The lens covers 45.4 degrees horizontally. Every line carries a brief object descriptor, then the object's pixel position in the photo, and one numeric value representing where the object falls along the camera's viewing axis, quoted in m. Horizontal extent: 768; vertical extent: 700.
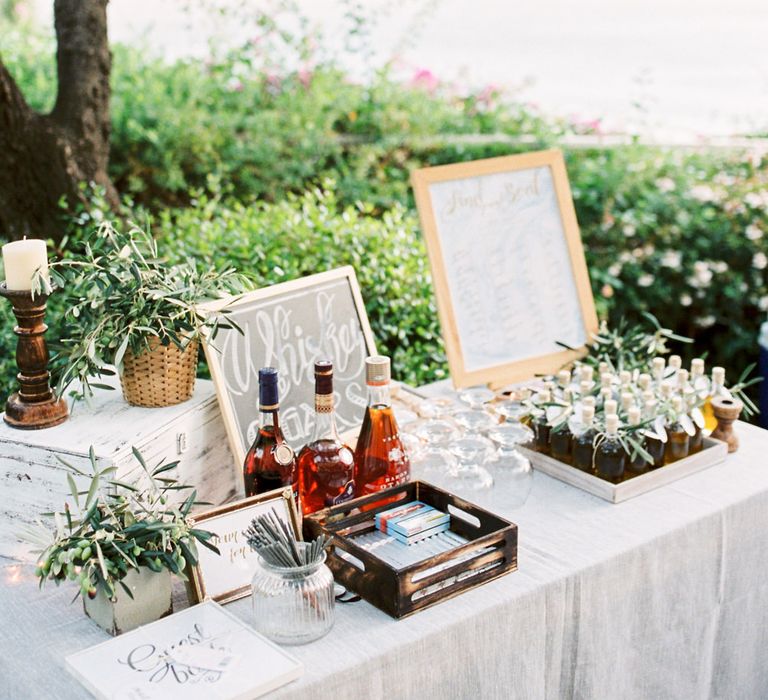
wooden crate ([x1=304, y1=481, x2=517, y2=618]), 1.25
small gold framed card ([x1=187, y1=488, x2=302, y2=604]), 1.29
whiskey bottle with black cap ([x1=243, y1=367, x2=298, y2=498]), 1.41
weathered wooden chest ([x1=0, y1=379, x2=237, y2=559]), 1.38
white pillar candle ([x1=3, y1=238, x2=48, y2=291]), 1.42
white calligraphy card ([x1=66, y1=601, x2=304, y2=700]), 1.08
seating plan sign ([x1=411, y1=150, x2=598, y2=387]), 2.08
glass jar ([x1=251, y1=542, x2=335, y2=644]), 1.18
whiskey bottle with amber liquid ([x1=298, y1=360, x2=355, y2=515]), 1.46
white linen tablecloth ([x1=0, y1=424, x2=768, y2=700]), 1.20
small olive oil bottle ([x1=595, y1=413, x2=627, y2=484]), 1.58
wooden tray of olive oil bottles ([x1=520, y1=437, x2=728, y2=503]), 1.60
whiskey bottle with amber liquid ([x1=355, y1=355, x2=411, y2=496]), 1.52
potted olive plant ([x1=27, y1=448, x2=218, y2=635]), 1.18
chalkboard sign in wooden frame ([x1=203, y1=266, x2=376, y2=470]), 1.58
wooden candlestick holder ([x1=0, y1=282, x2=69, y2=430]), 1.44
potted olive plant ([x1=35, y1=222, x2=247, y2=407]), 1.47
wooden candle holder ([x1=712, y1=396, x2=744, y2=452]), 1.76
